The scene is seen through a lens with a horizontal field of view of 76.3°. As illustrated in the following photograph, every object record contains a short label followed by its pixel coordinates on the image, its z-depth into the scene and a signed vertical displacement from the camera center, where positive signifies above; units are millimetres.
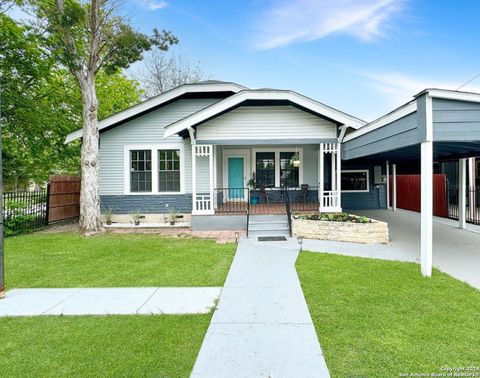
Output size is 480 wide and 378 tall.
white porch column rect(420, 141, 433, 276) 5242 -450
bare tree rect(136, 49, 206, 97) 26828 +10194
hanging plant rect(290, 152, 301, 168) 12195 +1087
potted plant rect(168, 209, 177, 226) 11485 -1062
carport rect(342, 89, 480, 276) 4961 +1033
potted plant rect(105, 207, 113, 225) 11698 -1005
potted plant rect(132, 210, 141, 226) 11637 -1091
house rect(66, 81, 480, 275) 10055 +1174
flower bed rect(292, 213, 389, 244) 8164 -1150
